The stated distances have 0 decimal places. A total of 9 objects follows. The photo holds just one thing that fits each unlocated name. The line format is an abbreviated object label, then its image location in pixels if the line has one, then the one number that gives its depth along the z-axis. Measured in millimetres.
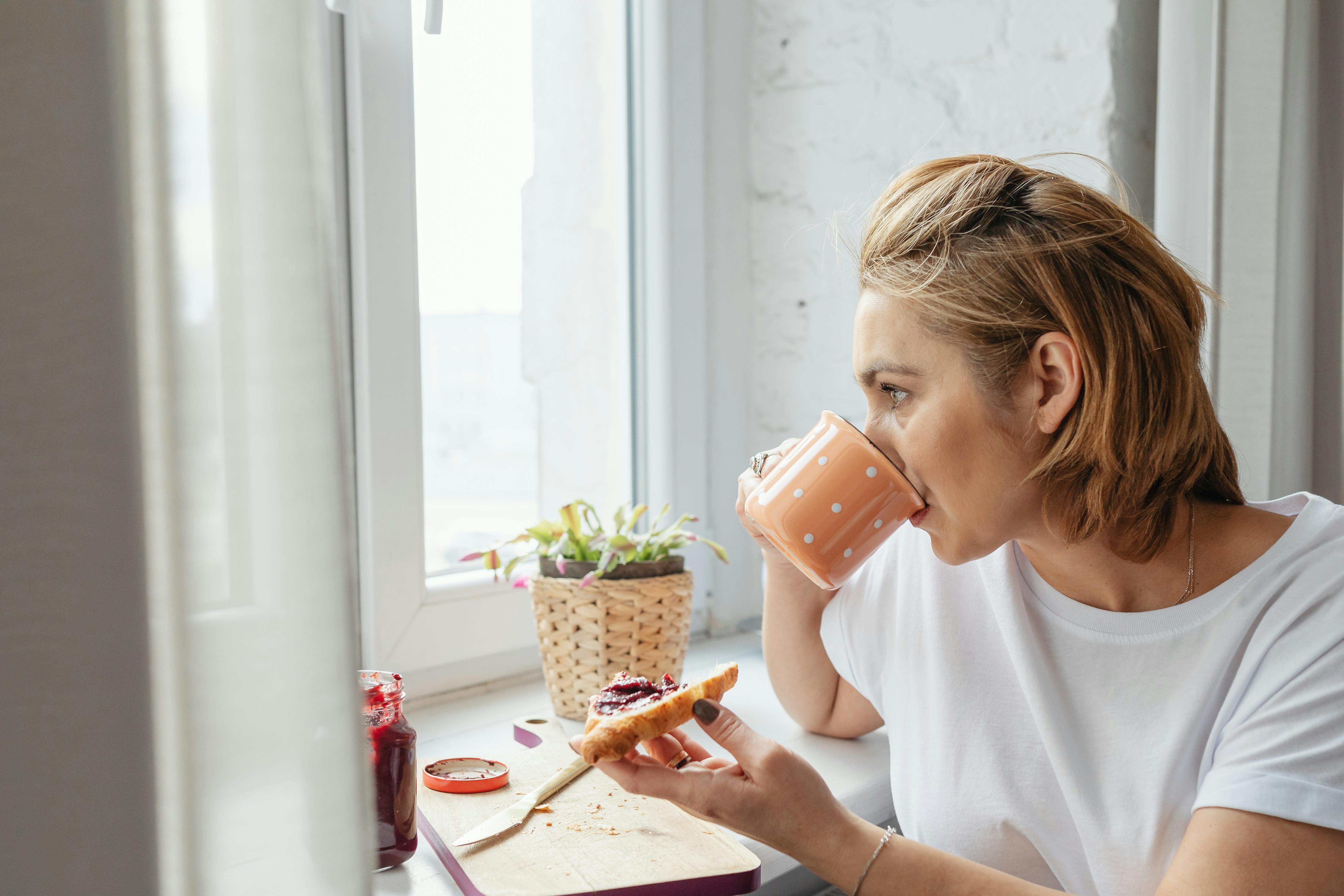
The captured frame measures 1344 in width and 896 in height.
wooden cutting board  758
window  1204
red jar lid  927
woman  761
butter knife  812
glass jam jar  768
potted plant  1113
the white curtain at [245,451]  392
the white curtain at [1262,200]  1229
